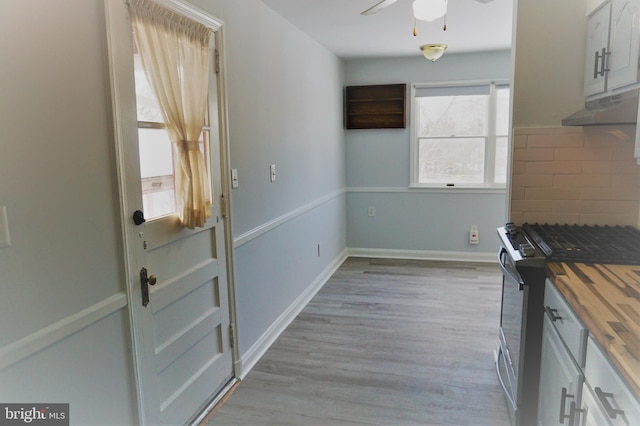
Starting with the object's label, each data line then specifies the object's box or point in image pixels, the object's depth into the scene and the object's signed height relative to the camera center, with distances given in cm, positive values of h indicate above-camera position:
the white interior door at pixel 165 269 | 178 -54
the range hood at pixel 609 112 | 201 +20
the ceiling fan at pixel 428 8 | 224 +75
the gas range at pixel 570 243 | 198 -45
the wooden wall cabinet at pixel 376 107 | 538 +60
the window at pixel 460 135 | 519 +23
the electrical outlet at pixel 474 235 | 543 -98
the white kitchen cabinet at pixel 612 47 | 186 +49
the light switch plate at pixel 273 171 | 327 -10
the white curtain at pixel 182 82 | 189 +36
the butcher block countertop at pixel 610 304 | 117 -51
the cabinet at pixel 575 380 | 119 -73
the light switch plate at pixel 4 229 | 130 -20
